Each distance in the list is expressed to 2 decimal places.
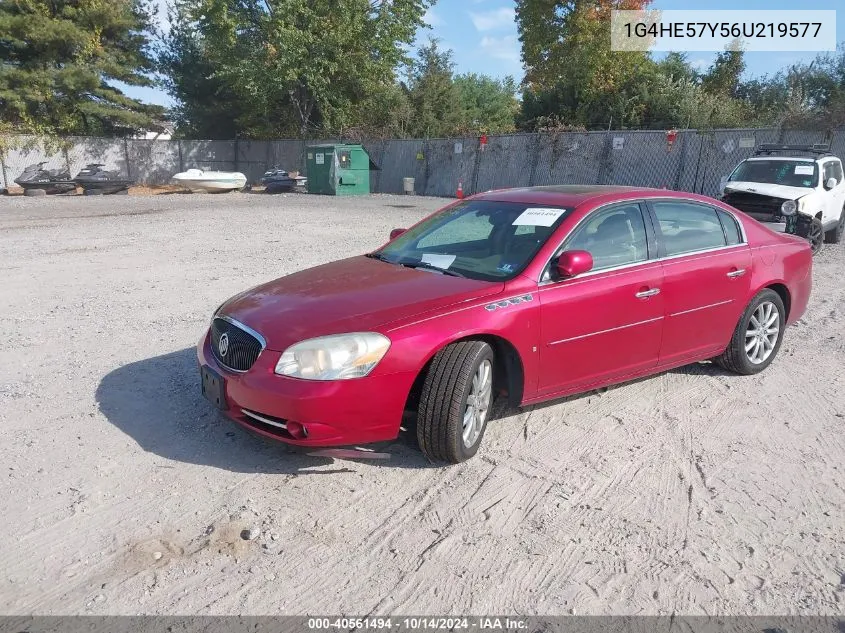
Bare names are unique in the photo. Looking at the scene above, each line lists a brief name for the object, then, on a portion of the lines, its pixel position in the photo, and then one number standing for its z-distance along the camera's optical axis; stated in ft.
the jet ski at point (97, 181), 83.76
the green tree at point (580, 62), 102.68
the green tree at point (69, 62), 100.32
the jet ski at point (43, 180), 82.48
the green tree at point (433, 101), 121.80
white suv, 37.04
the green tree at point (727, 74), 107.86
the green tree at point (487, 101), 155.03
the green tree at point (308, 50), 99.71
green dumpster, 88.17
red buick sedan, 11.24
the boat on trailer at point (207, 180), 87.51
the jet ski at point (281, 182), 93.40
